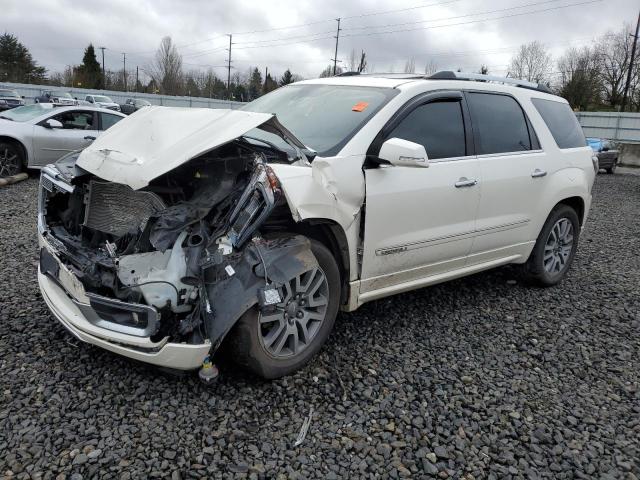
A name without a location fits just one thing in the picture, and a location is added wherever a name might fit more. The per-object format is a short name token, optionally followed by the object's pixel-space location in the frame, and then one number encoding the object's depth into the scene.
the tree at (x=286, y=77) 72.43
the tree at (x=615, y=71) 46.91
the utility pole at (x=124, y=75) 69.60
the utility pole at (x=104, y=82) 66.32
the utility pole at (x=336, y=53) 62.09
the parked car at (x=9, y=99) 28.23
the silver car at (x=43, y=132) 9.54
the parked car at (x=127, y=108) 25.32
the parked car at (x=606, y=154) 20.52
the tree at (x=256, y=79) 73.06
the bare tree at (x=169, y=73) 67.12
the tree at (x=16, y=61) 63.31
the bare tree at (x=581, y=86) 41.19
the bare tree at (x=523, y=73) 52.86
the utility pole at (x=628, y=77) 37.50
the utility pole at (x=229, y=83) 66.94
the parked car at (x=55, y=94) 26.01
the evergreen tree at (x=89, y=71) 64.06
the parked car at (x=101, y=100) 29.21
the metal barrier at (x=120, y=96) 43.03
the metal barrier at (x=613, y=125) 29.70
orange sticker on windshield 3.57
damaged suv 2.69
